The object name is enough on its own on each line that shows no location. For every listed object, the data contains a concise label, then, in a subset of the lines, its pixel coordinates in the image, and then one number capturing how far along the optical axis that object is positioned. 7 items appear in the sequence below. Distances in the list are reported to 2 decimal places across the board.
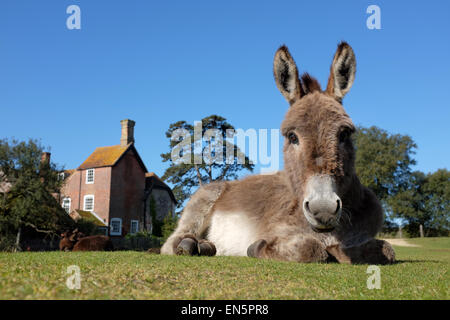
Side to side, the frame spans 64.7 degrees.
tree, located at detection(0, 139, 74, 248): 26.42
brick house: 43.41
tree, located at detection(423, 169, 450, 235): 54.91
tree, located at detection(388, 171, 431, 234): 53.78
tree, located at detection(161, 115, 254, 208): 41.34
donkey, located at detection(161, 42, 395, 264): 4.81
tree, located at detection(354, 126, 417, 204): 52.09
